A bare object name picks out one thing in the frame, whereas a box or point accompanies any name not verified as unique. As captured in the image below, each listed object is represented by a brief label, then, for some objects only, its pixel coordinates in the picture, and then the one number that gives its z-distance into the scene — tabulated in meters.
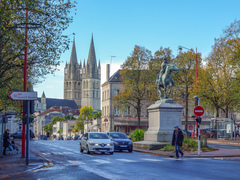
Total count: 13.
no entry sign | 23.70
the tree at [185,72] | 58.02
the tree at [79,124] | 125.38
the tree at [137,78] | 59.31
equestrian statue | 29.55
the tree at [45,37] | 21.23
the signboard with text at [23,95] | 17.66
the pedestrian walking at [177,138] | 21.59
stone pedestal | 28.75
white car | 25.61
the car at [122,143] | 28.72
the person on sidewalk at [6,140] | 27.24
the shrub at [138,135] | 36.60
